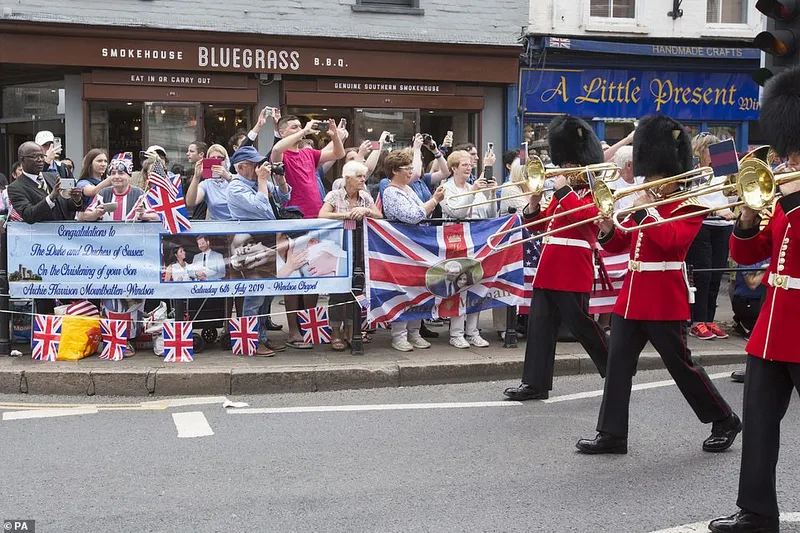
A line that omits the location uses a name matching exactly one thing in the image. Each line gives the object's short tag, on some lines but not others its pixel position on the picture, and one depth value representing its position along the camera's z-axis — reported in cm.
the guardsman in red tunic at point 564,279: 698
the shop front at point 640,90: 1683
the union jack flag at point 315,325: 891
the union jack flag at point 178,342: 819
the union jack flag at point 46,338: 815
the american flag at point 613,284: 953
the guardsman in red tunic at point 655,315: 574
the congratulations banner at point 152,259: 833
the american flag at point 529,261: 926
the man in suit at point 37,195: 826
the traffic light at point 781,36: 791
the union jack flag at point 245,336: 848
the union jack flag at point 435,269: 868
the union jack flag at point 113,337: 825
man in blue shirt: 855
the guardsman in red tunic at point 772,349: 435
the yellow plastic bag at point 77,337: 818
